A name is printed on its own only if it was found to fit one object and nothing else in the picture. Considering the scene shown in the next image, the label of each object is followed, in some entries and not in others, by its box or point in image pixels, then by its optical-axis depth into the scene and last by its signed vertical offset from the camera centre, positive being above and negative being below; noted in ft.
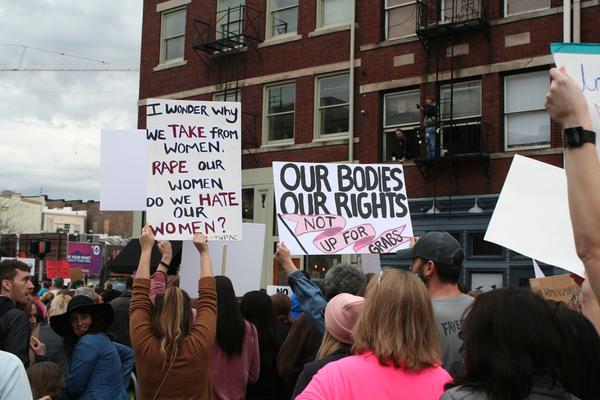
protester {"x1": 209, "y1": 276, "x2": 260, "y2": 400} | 15.49 -2.65
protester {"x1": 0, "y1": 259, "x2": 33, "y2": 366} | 15.30 -1.84
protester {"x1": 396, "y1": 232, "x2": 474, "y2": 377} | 12.21 -0.63
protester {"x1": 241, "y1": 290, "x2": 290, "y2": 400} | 17.25 -2.81
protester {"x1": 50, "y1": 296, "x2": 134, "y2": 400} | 14.98 -2.75
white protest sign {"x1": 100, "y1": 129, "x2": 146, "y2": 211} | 21.24 +1.98
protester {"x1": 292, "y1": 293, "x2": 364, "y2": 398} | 10.53 -1.41
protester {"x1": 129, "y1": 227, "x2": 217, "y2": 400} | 12.91 -2.09
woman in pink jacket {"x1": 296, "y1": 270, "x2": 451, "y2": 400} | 8.29 -1.48
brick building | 51.62 +13.42
